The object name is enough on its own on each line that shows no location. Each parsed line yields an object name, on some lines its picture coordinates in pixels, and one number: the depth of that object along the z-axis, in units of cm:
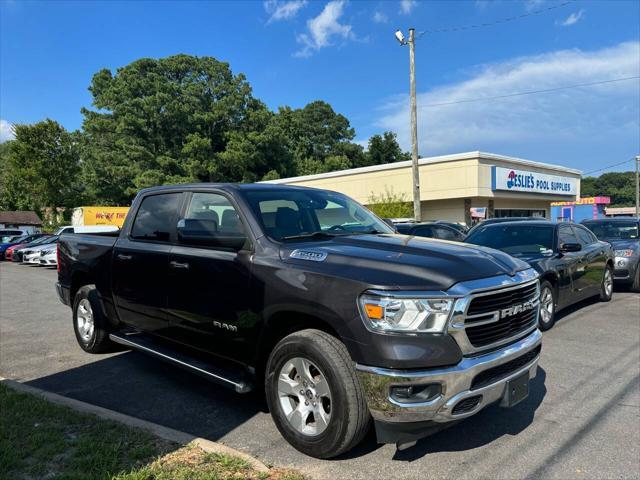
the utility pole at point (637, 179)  4718
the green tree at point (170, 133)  4356
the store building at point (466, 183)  2727
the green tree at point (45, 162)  3816
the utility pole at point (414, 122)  1895
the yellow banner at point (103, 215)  3047
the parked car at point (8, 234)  2962
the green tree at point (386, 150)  5775
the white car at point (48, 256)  2025
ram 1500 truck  302
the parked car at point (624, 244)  1080
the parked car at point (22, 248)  2400
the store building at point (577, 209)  3459
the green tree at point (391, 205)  2742
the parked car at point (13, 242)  2797
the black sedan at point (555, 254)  713
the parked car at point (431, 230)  1384
